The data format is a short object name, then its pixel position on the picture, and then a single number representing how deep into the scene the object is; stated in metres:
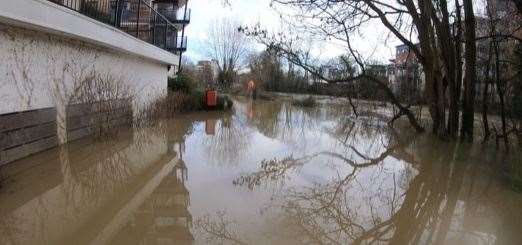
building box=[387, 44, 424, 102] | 22.48
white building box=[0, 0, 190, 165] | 8.08
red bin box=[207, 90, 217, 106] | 23.92
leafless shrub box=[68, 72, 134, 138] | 11.12
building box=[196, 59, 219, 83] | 45.51
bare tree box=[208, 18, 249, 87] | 53.94
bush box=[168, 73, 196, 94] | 24.14
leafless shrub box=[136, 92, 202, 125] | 15.77
